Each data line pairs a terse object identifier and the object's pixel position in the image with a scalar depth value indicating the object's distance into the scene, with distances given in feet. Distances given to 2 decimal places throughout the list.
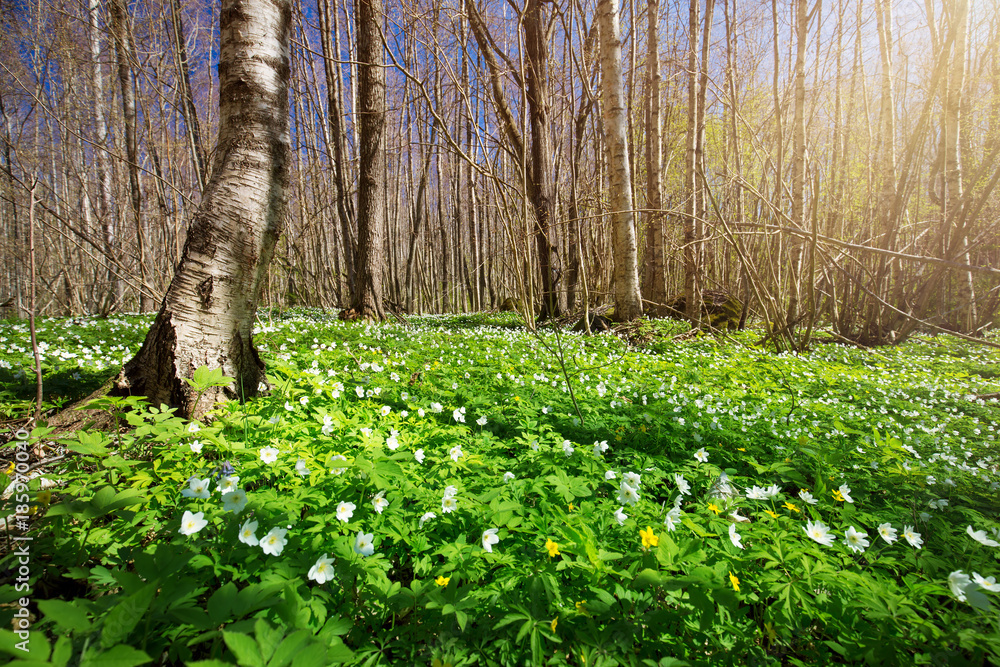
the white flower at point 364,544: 4.06
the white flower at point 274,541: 3.84
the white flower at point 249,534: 3.79
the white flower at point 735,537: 4.39
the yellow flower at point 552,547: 4.14
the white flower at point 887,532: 4.73
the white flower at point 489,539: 4.39
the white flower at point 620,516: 4.63
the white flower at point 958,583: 3.69
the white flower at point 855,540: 4.64
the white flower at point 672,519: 4.47
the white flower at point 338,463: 4.88
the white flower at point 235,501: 4.04
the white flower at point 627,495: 5.08
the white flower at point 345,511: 4.41
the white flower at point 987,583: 3.65
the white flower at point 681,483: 5.15
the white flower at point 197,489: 4.19
